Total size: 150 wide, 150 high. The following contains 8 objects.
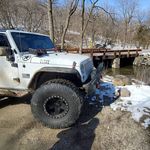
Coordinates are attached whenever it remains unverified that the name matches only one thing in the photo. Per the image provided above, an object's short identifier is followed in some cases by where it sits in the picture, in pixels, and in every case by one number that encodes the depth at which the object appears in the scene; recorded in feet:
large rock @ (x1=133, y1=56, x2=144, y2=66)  58.67
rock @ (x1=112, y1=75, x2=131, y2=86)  18.30
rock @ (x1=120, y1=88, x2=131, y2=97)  14.55
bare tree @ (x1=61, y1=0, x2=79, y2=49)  37.62
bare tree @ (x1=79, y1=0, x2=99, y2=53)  43.25
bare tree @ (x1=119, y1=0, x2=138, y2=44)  121.26
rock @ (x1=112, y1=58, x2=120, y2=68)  52.10
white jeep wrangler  9.77
